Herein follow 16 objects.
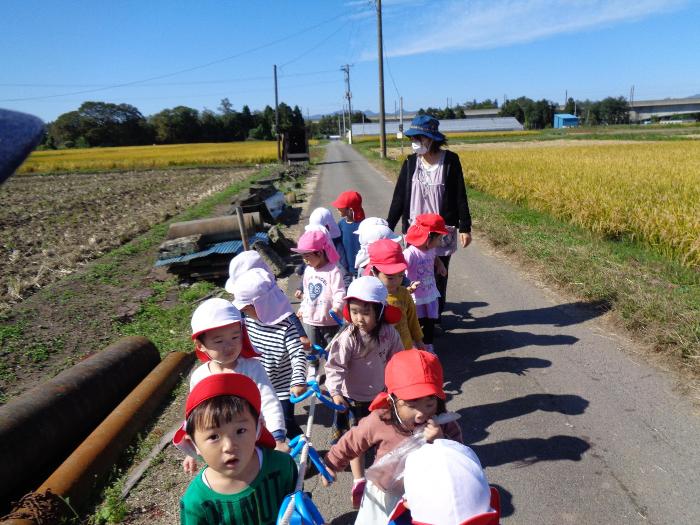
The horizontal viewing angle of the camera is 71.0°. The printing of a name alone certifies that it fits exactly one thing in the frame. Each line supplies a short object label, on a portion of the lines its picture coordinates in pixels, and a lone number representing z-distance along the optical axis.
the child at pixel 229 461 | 1.75
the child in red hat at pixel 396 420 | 2.13
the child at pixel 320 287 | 4.01
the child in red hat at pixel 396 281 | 3.61
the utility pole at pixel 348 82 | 82.31
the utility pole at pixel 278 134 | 33.19
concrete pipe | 8.84
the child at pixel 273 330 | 3.25
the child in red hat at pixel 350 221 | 5.57
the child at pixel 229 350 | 2.52
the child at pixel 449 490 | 1.40
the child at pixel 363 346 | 3.03
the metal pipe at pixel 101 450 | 2.82
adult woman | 4.96
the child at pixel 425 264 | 4.49
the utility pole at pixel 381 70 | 31.36
